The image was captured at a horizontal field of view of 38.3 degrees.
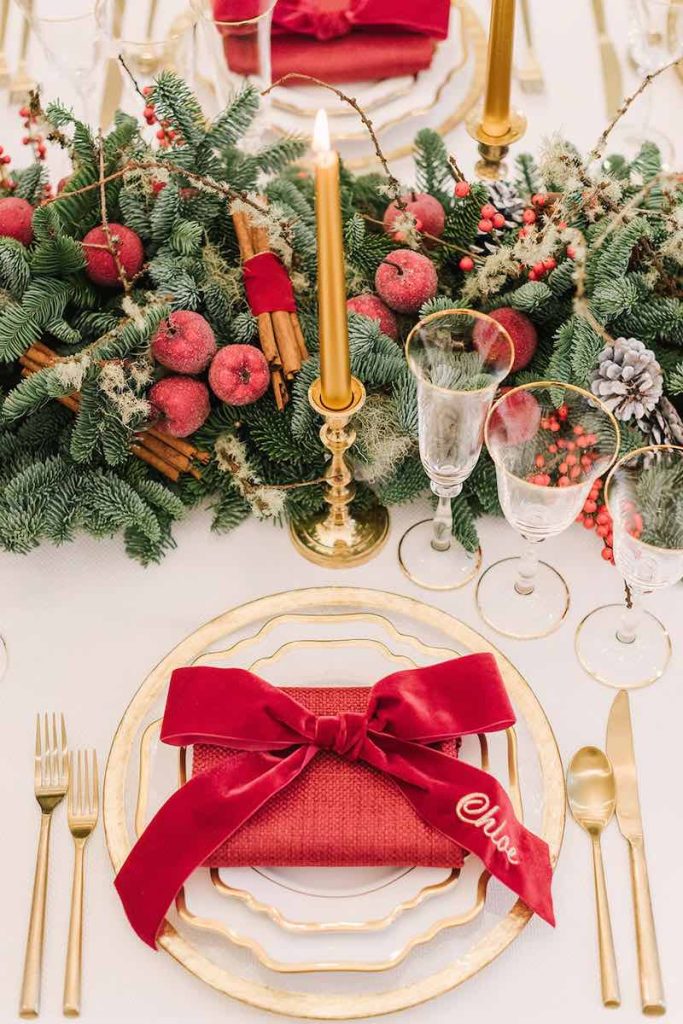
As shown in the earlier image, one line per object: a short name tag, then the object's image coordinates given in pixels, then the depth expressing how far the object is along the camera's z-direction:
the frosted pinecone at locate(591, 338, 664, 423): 0.90
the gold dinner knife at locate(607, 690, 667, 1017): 0.75
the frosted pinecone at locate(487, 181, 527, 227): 0.99
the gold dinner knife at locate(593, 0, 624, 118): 1.24
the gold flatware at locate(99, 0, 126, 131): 1.22
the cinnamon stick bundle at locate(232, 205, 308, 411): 0.95
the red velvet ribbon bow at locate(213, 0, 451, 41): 1.19
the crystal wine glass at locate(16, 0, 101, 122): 1.06
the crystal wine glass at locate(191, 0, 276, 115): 1.05
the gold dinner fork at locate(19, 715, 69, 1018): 0.75
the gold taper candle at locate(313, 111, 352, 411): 0.66
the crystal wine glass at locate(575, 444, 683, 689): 0.81
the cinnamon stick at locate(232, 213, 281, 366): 0.95
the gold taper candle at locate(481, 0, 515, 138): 1.05
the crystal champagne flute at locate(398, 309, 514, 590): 0.81
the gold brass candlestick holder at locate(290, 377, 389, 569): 0.95
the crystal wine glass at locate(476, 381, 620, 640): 0.82
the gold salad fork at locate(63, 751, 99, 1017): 0.75
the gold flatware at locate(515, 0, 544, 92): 1.25
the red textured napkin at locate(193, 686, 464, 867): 0.75
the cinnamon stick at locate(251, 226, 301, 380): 0.95
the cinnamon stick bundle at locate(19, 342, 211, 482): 0.96
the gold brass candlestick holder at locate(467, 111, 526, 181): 1.15
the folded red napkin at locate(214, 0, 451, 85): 1.19
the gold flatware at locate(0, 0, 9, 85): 1.26
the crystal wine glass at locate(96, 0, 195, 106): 1.24
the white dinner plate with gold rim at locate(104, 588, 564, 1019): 0.73
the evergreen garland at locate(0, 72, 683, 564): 0.90
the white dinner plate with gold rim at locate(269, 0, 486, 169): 1.18
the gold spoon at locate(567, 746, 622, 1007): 0.76
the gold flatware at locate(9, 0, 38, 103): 1.24
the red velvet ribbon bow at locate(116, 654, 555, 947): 0.75
